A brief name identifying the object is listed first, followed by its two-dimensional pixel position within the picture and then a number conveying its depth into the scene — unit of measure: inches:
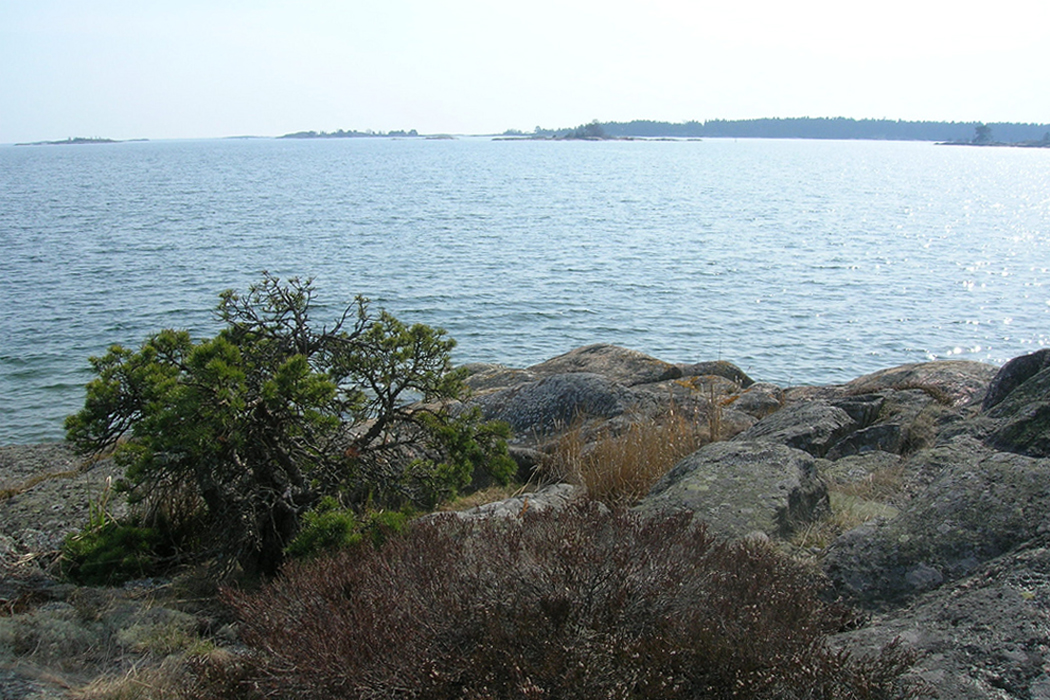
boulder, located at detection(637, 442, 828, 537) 175.6
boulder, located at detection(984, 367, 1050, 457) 191.6
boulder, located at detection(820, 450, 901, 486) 225.8
